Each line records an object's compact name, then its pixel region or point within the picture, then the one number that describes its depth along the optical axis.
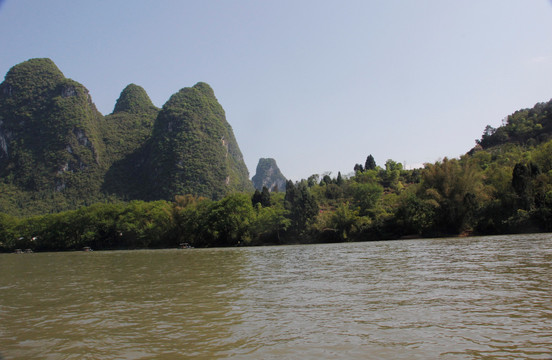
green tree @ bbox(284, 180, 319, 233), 68.31
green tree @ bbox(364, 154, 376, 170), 117.58
